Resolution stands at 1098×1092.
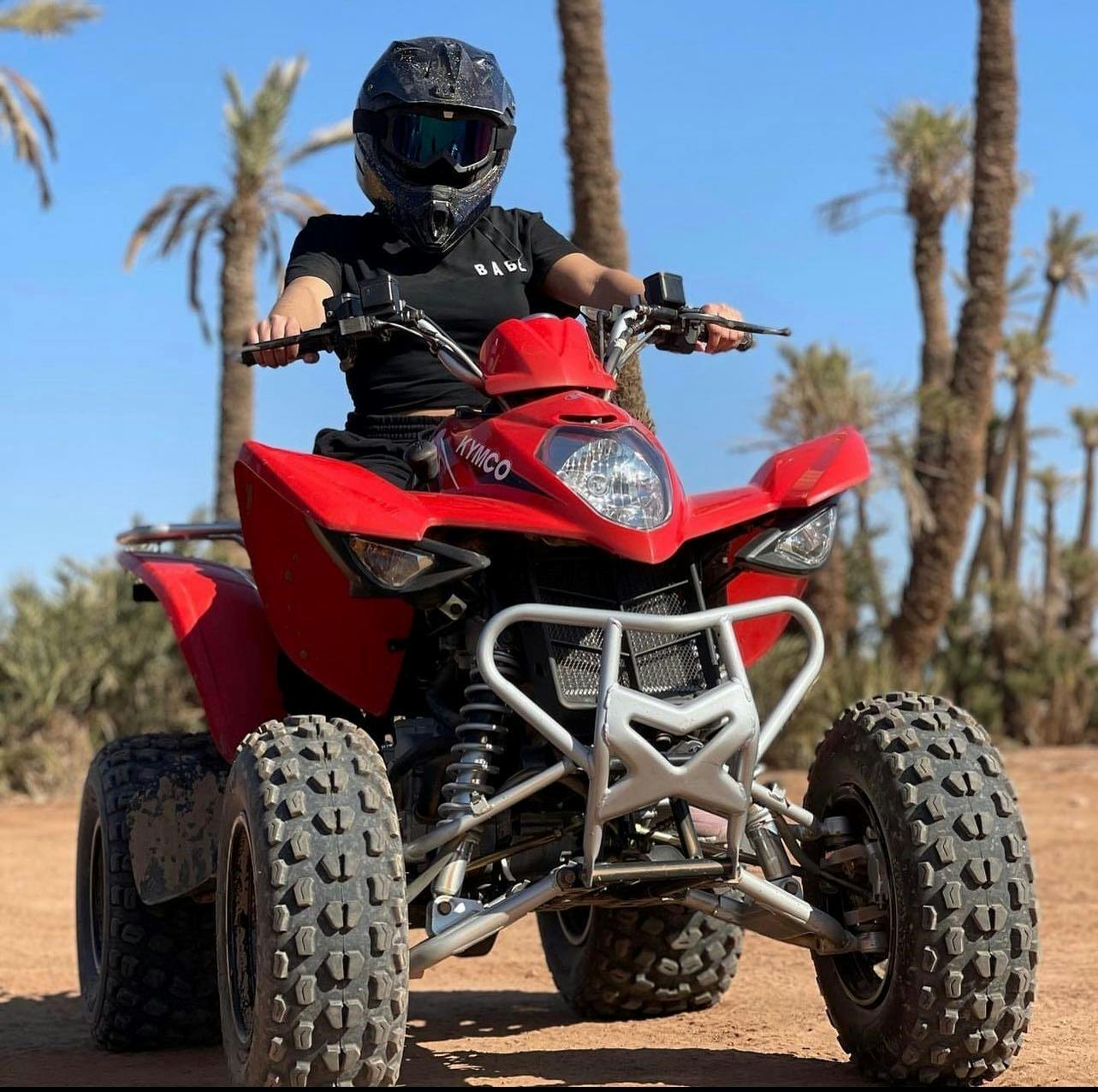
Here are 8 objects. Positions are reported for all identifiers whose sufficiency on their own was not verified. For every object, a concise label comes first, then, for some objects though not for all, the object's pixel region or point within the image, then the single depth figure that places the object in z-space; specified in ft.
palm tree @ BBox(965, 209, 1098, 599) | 92.22
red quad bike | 12.77
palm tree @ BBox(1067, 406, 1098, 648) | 75.72
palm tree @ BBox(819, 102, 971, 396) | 84.53
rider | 16.66
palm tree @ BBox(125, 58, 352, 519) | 75.15
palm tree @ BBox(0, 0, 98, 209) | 77.56
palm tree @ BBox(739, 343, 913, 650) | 68.23
